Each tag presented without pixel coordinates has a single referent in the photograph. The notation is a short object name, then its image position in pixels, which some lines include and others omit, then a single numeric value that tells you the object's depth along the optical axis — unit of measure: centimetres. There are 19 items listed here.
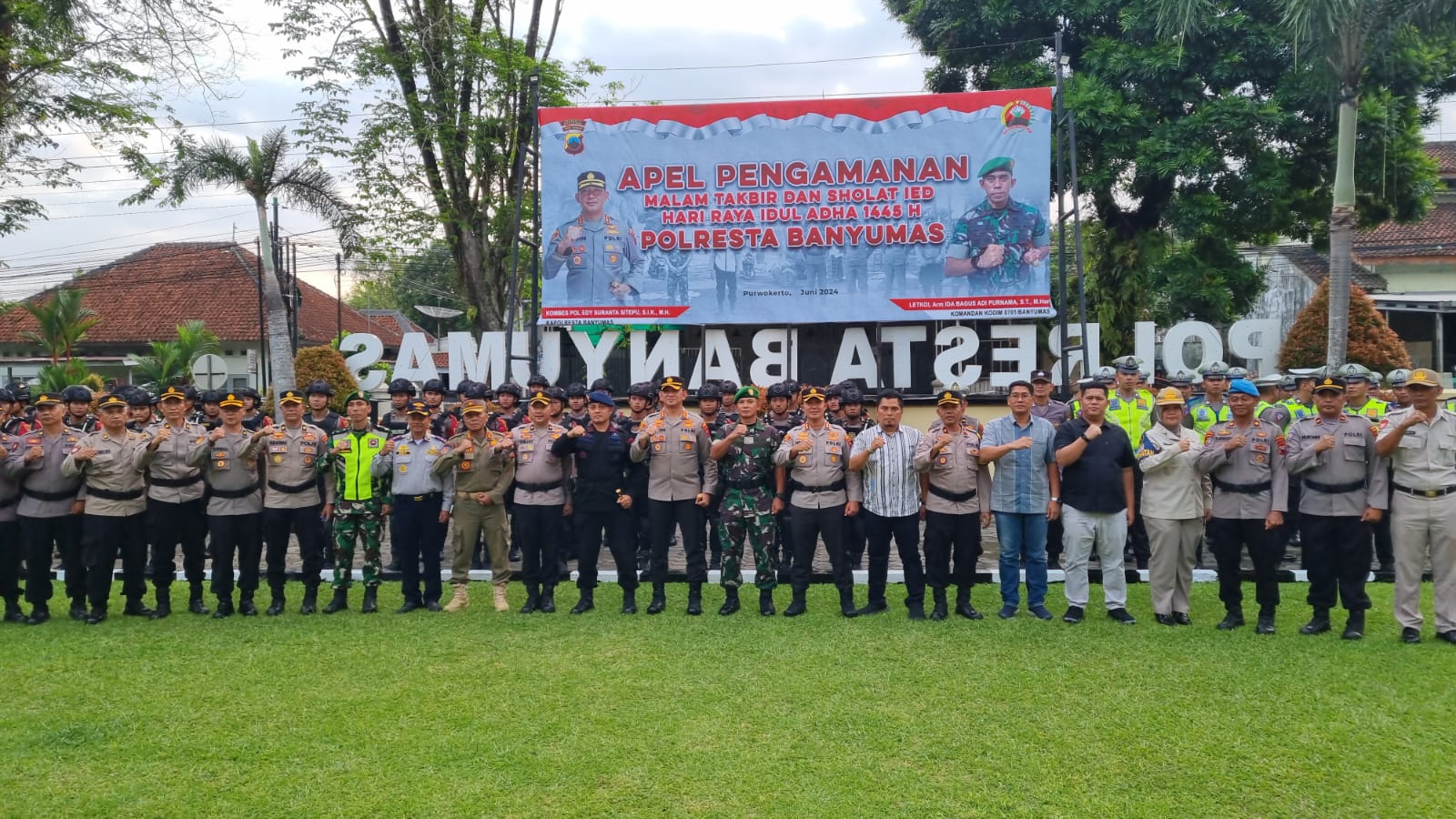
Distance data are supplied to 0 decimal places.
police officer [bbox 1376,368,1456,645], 624
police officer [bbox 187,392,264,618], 746
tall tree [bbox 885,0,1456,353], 1622
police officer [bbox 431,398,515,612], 770
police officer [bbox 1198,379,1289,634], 665
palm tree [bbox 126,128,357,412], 1908
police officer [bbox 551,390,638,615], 748
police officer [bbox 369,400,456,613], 762
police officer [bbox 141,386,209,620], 755
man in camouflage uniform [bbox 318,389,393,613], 749
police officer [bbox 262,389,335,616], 749
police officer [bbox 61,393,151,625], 740
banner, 1297
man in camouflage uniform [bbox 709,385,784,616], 734
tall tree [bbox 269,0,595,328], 1811
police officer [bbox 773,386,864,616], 722
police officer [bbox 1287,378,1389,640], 646
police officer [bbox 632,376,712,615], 743
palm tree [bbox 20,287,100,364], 2461
